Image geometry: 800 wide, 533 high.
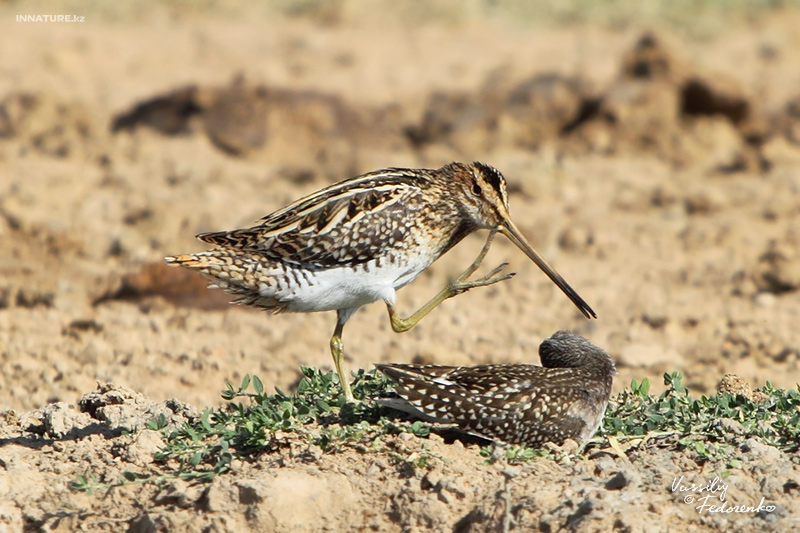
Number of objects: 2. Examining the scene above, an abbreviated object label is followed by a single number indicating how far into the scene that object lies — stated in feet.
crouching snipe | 37.45
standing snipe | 42.39
